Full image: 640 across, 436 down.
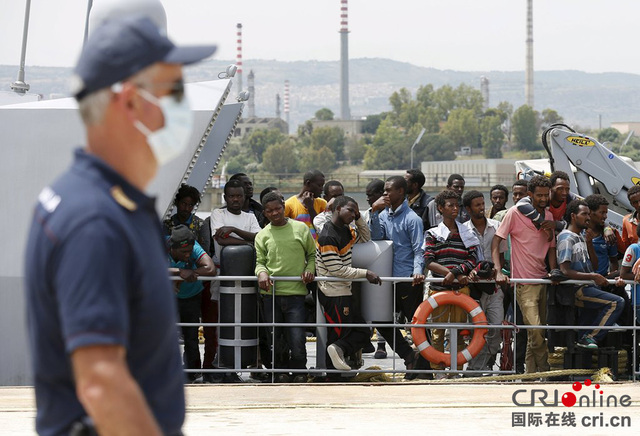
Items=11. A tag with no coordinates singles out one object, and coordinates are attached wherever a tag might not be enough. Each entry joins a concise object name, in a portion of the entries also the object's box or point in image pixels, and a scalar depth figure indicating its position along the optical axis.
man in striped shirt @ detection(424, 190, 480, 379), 17.36
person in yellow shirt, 19.39
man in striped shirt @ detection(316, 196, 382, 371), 17.00
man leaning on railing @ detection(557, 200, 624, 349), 17.41
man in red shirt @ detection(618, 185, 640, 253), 19.42
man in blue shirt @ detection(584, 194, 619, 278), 18.37
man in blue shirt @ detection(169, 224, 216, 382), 16.91
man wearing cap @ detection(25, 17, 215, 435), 4.10
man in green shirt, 16.97
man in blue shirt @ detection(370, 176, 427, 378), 17.86
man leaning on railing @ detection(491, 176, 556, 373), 17.73
